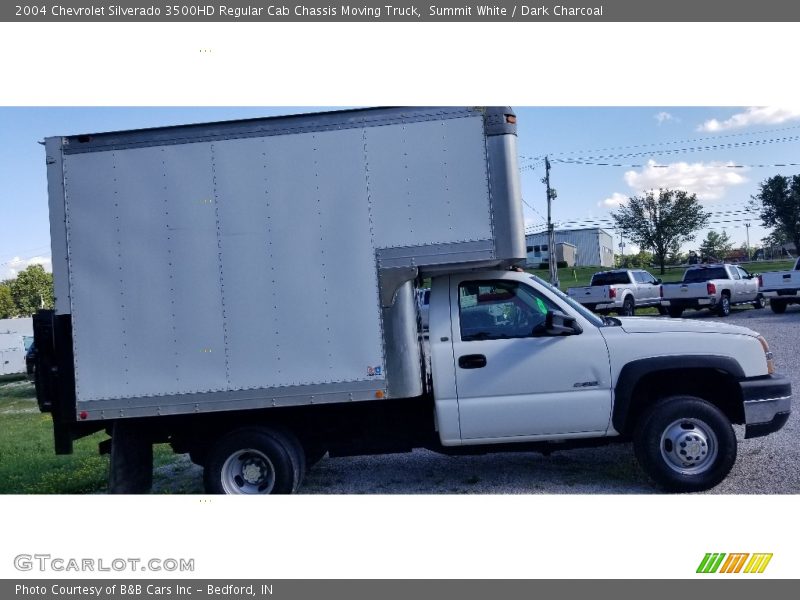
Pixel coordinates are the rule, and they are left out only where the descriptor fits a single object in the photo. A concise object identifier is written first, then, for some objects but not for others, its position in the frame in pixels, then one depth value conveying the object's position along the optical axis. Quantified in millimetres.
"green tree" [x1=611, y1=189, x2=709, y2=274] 46625
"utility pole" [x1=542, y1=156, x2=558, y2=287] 28812
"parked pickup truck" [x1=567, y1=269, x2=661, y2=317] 22375
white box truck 5473
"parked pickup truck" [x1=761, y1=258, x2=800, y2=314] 20578
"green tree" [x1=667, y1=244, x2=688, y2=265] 48688
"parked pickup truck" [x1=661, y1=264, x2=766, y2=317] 21625
